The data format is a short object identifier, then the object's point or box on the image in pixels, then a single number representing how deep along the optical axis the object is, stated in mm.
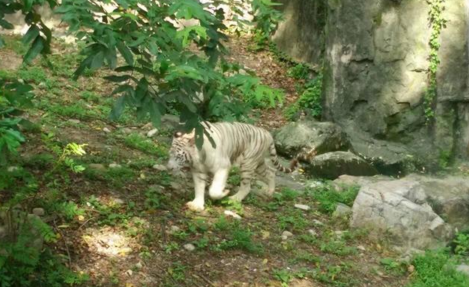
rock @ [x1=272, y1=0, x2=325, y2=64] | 14609
